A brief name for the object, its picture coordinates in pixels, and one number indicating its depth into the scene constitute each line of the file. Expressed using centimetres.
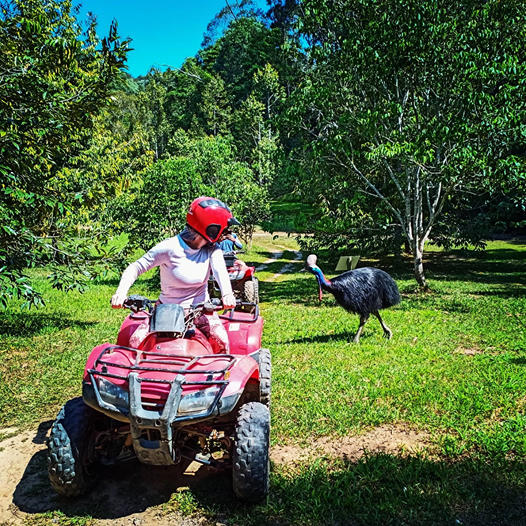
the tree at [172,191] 1492
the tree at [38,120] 671
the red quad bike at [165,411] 334
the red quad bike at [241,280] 992
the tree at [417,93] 1036
